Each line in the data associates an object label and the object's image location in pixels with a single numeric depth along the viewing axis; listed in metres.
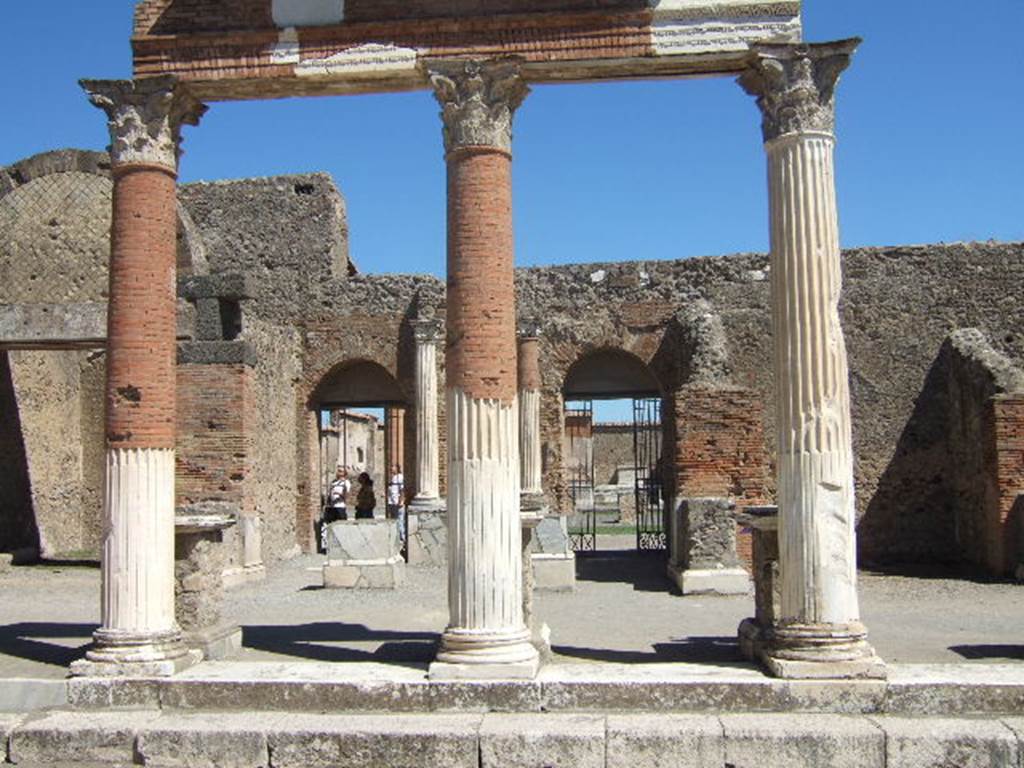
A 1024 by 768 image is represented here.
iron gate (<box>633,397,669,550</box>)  18.83
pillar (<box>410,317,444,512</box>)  17.39
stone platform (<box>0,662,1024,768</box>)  6.15
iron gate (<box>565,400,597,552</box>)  30.78
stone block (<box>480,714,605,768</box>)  6.18
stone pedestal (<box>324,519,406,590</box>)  13.52
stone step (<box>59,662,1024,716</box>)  6.57
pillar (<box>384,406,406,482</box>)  25.92
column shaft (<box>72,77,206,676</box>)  7.30
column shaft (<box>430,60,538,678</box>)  7.09
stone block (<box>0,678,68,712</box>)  7.05
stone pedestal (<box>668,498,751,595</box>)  12.75
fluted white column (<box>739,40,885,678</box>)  6.89
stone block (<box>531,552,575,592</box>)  13.19
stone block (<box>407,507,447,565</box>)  15.92
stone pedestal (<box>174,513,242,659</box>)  7.92
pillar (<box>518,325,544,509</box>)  16.17
